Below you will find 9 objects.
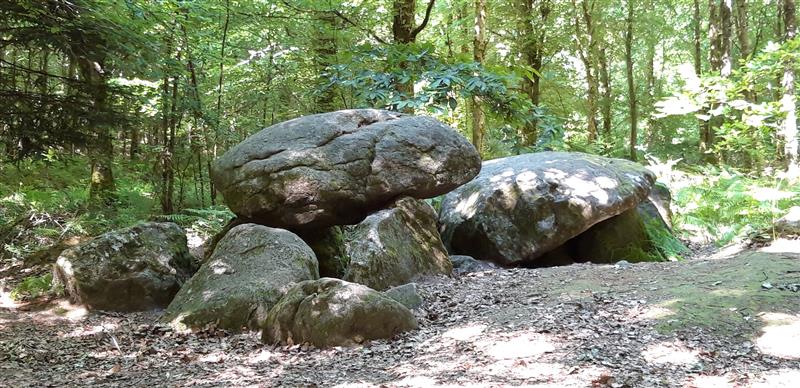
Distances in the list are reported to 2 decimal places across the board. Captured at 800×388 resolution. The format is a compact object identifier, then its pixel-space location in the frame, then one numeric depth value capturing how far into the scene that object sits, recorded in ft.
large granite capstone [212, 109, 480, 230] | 21.71
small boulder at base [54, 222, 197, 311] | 19.53
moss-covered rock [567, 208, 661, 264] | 26.37
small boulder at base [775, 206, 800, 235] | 21.35
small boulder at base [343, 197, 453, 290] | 20.03
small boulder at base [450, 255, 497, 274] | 24.64
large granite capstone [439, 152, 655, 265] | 25.31
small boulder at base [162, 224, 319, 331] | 17.17
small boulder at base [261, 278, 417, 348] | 14.96
